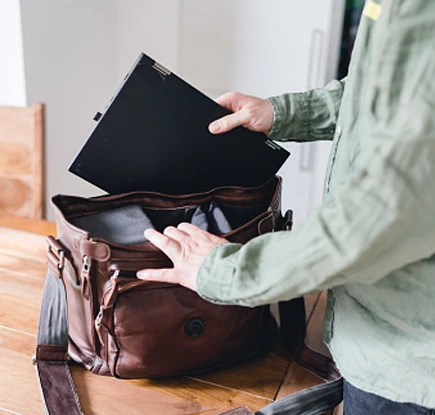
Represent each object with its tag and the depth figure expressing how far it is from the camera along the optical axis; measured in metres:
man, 0.45
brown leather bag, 0.70
